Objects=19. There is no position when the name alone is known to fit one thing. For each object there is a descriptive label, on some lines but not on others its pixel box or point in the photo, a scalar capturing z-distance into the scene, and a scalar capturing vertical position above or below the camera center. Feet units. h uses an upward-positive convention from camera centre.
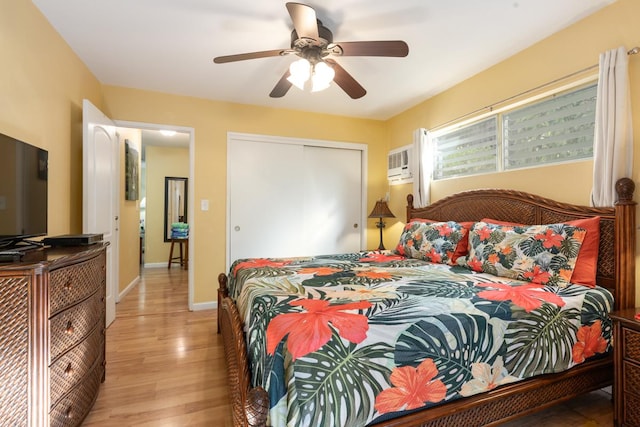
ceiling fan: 5.88 +3.39
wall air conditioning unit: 12.27 +2.00
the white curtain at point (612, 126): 5.83 +1.73
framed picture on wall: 13.55 +1.92
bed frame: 4.04 -2.12
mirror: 20.17 +0.71
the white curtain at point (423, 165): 11.10 +1.76
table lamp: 12.39 +0.01
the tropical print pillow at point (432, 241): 8.05 -0.81
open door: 8.12 +0.85
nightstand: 4.78 -2.55
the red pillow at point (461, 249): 7.95 -0.96
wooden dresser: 3.81 -1.80
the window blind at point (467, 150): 8.98 +2.04
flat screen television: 4.76 +0.35
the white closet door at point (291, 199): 12.10 +0.55
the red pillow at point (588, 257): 5.85 -0.87
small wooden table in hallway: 18.90 -2.79
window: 6.81 +2.05
